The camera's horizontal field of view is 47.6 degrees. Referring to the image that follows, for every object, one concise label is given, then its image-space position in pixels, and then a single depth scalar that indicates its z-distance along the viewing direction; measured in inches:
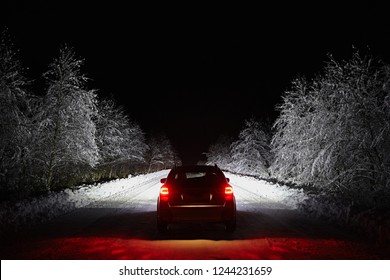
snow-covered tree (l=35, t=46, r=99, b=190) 986.7
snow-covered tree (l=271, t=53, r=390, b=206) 737.8
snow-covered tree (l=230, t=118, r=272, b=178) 2564.0
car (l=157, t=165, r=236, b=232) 400.8
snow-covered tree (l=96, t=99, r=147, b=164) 1847.9
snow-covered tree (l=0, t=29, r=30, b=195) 787.4
